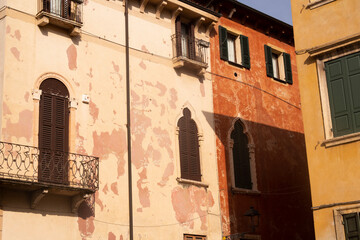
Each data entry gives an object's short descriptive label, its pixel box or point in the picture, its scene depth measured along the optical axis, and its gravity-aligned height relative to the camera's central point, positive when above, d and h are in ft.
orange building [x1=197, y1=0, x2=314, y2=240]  73.97 +20.78
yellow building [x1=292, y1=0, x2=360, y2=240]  49.44 +14.83
